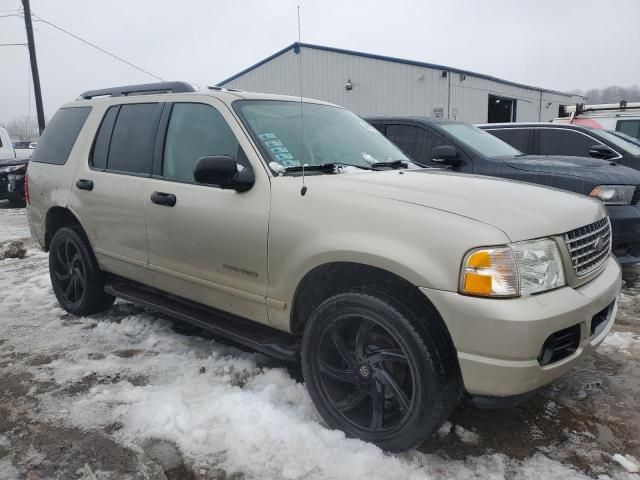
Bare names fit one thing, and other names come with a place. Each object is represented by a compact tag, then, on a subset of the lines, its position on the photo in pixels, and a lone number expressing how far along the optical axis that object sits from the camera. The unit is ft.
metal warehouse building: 66.08
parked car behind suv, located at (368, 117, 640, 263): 15.96
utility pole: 64.39
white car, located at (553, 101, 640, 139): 37.11
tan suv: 7.14
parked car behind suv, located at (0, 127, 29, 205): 39.11
